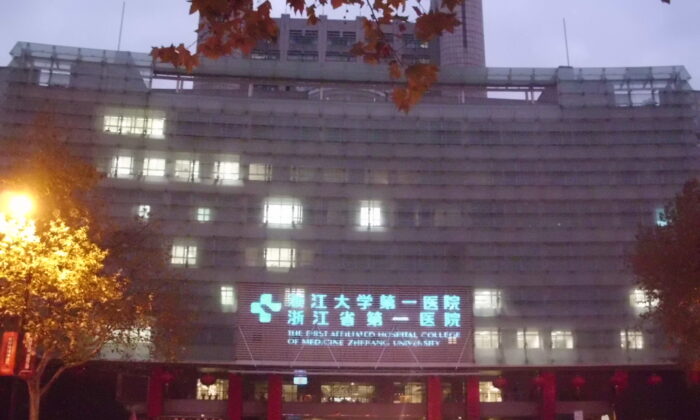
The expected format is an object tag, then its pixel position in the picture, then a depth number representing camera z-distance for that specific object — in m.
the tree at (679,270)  29.41
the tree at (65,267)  20.50
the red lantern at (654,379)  44.09
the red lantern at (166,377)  42.94
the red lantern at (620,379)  44.06
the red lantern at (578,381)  44.31
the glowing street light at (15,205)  16.39
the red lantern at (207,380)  43.28
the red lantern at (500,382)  44.47
